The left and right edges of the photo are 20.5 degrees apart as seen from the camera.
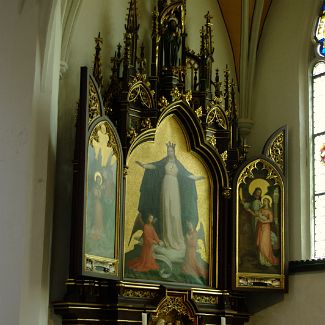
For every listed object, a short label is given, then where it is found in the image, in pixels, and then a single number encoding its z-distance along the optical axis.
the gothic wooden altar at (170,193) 10.51
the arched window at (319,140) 11.87
